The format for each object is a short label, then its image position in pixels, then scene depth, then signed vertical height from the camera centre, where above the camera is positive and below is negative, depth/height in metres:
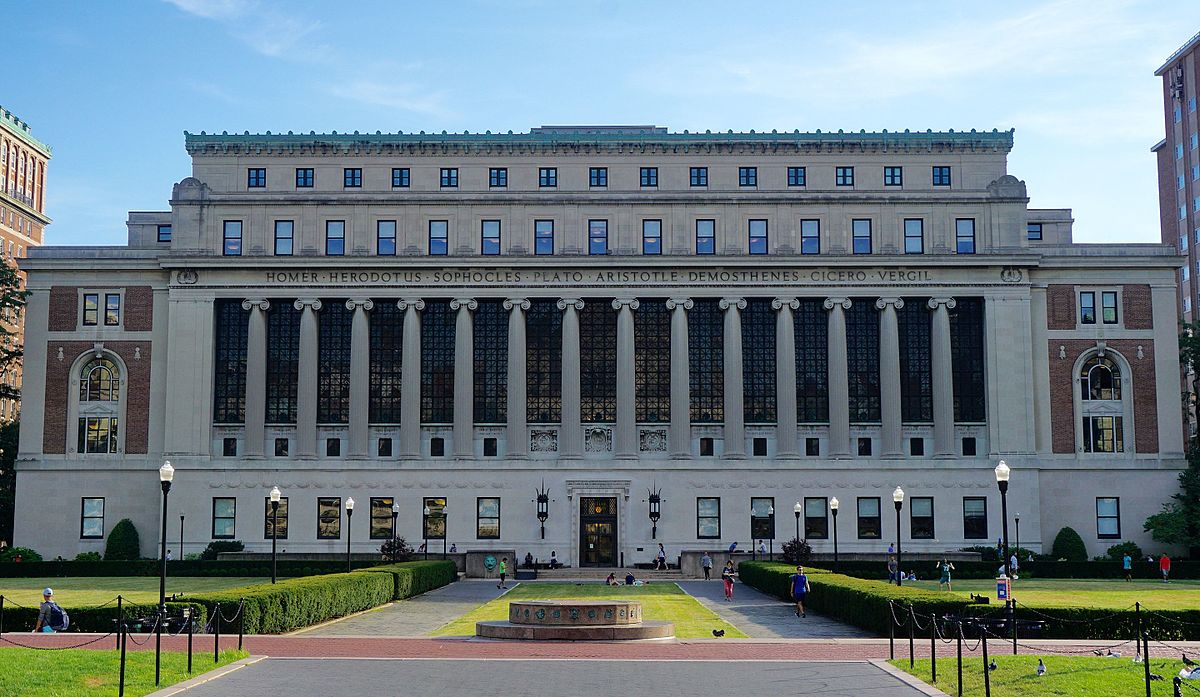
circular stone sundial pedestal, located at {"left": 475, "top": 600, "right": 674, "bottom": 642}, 35.88 -4.24
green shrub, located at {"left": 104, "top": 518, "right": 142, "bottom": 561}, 78.88 -4.29
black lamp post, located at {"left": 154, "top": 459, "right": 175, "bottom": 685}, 26.61 -2.62
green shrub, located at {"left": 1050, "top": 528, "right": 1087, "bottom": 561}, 78.19 -4.53
